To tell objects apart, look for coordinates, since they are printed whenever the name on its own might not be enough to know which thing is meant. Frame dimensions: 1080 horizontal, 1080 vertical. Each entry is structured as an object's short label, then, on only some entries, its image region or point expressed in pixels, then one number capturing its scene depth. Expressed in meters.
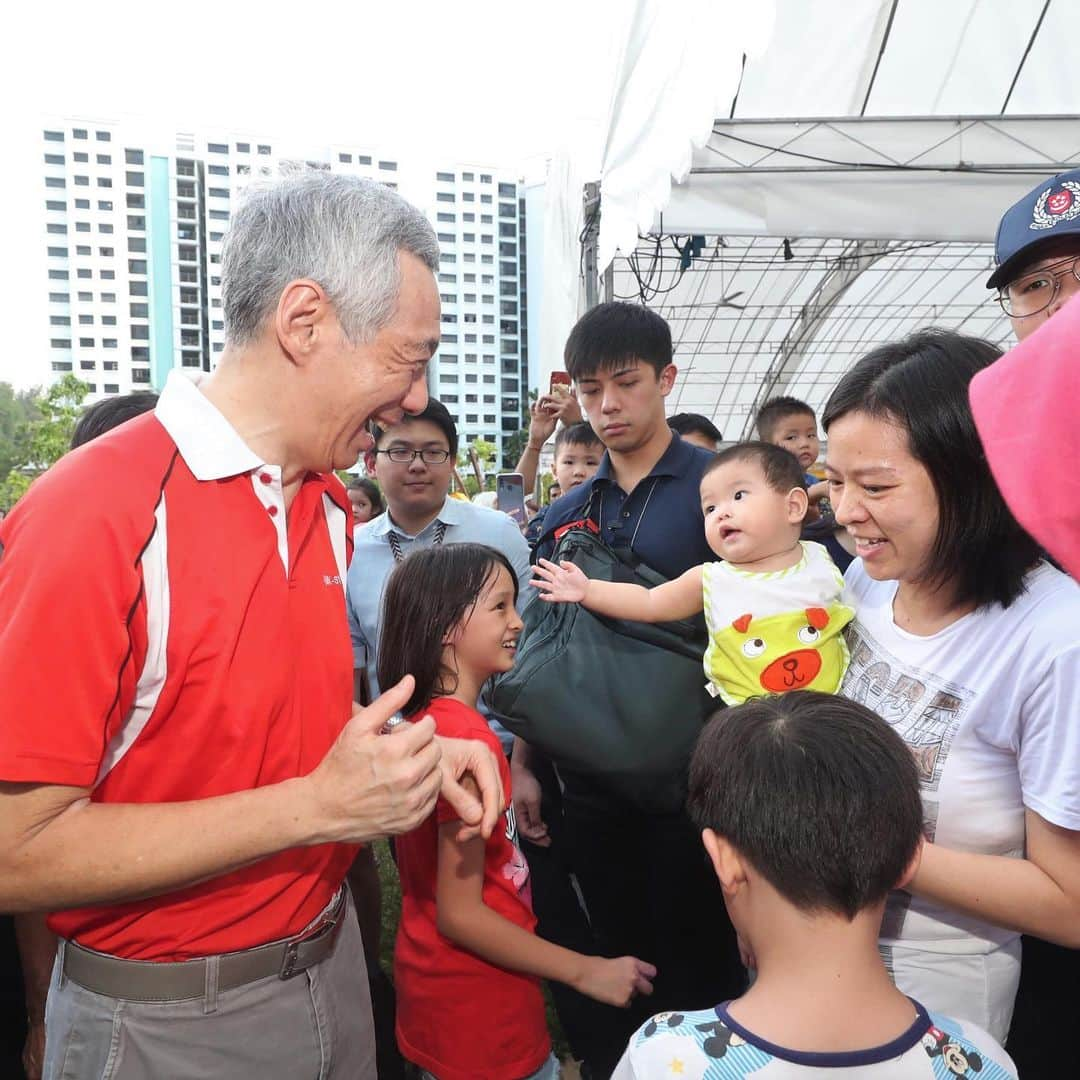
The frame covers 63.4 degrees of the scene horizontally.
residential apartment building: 75.81
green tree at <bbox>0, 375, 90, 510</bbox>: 25.47
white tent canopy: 5.11
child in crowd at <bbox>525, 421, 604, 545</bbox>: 4.49
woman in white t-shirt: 1.32
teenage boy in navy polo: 2.41
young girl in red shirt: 1.81
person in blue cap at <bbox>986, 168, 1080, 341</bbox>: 2.16
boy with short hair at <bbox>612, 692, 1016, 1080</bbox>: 1.11
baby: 1.90
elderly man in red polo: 1.16
